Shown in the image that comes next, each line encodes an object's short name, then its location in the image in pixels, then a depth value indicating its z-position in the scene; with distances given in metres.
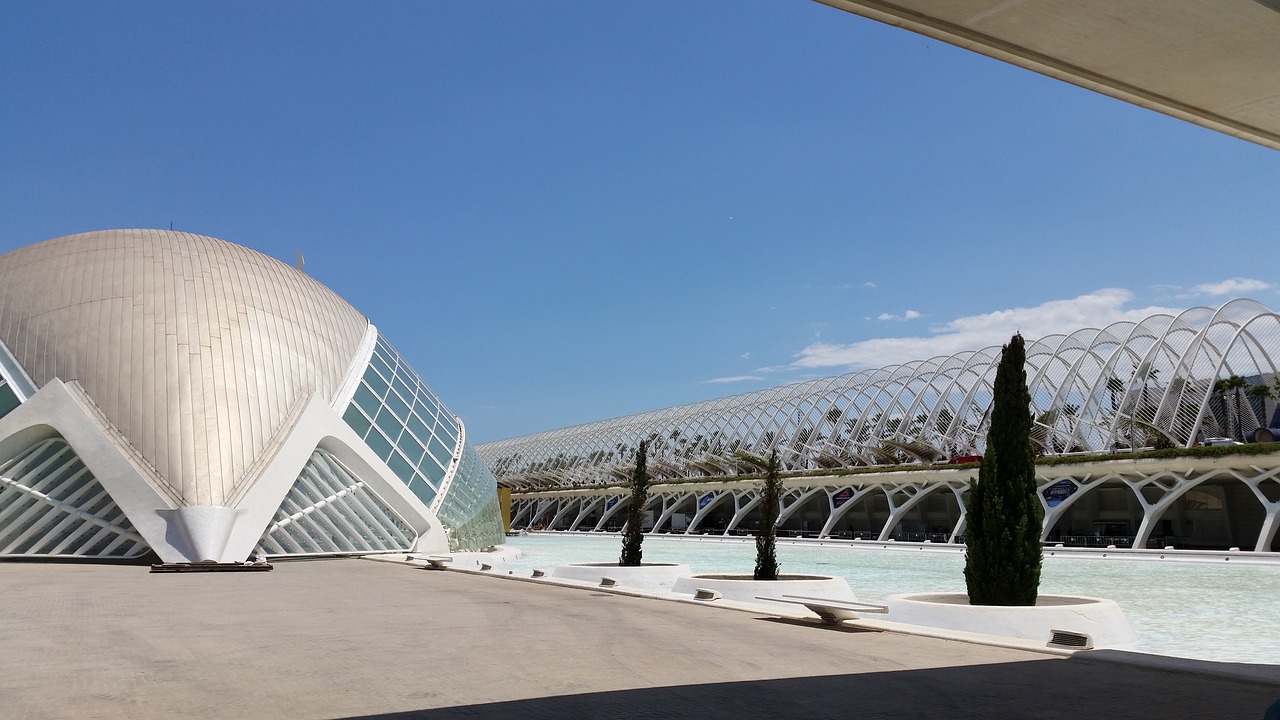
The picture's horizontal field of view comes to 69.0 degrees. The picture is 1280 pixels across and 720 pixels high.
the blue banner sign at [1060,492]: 42.06
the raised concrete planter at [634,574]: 21.09
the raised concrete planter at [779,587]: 16.52
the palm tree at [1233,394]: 41.16
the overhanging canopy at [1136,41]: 6.04
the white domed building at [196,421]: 26.62
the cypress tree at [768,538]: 17.83
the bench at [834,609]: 12.00
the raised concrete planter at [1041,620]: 11.58
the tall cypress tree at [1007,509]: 12.57
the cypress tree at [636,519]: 22.42
